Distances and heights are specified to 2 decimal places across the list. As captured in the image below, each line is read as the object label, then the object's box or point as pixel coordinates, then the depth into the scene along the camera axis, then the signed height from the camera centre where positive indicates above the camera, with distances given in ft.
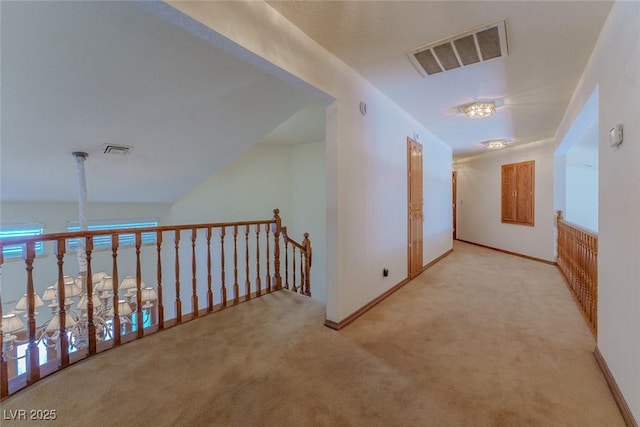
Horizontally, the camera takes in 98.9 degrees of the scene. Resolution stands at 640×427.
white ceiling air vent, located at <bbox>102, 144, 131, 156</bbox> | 9.54 +2.20
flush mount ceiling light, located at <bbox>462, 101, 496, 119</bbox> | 10.51 +3.76
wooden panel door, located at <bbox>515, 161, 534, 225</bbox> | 17.76 +0.79
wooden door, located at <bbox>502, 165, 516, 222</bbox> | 19.10 +0.79
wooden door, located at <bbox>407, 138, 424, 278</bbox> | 12.41 -0.02
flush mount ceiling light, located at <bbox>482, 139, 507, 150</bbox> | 17.06 +3.87
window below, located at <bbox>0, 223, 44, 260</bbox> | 12.59 -0.87
